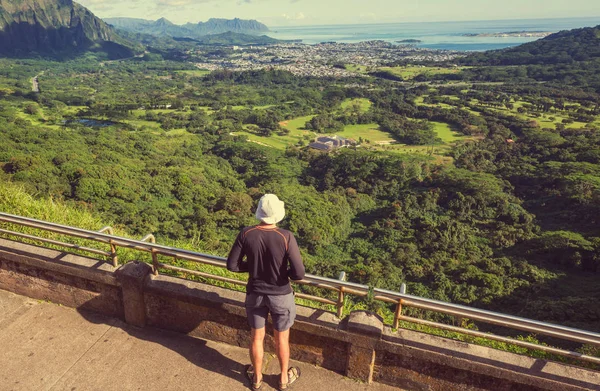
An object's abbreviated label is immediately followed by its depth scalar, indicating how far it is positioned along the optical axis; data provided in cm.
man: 314
